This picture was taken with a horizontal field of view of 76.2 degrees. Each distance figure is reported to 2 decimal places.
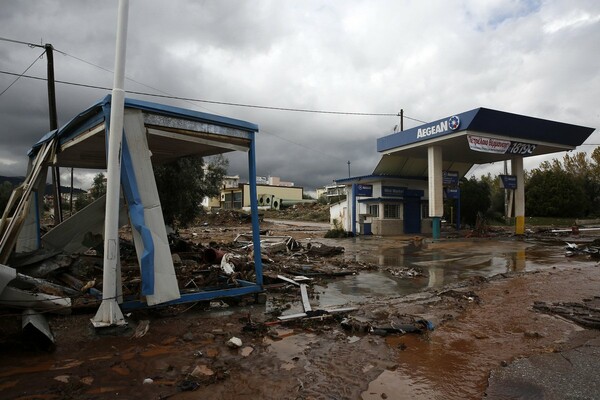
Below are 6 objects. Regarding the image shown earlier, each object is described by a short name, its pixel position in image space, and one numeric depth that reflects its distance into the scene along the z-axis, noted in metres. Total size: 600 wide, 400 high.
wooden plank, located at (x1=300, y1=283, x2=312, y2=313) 6.48
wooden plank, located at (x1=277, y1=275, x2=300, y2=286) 8.62
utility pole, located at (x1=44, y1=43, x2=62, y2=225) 16.17
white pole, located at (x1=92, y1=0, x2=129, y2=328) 4.95
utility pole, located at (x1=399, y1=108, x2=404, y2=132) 32.88
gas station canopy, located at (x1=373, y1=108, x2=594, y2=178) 19.61
